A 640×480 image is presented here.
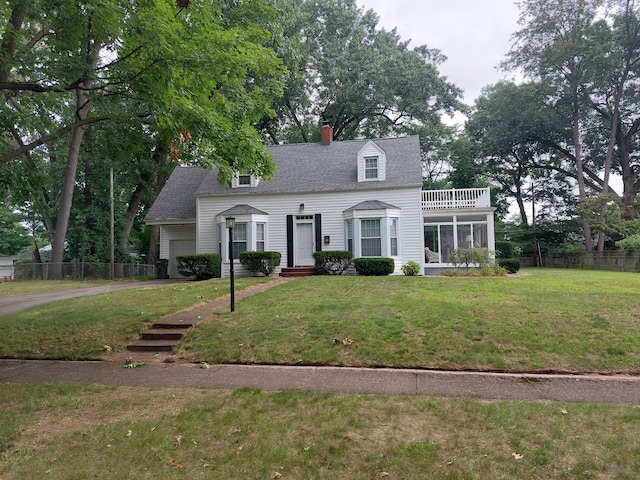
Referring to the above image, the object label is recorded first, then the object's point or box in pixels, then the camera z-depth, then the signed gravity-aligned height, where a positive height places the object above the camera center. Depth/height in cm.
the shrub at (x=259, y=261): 1688 -36
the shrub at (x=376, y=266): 1602 -61
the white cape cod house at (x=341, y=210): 1739 +190
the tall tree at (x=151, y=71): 668 +344
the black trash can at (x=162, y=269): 2043 -74
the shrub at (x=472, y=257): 1616 -33
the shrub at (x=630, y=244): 1966 +11
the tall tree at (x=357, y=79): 2681 +1170
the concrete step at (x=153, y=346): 700 -162
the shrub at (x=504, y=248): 2492 +3
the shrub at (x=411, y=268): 1653 -76
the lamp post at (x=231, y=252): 866 +2
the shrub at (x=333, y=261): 1669 -40
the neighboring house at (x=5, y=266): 2984 -65
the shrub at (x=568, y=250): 2942 -20
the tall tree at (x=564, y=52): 2798 +1421
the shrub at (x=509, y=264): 1741 -69
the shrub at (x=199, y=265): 1722 -48
